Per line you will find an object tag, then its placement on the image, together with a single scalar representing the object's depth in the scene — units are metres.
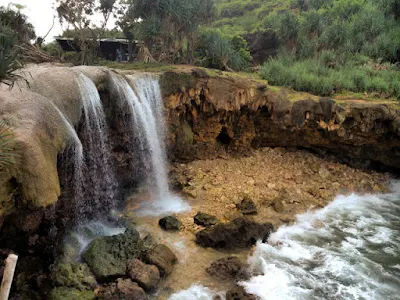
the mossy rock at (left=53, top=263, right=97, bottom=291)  7.24
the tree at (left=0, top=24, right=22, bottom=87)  5.63
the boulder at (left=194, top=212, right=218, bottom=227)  10.32
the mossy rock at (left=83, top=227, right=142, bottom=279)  7.85
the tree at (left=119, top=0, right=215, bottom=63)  16.45
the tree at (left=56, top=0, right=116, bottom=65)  18.59
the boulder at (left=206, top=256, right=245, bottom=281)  8.05
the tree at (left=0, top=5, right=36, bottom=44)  15.51
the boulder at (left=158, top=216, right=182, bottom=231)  10.00
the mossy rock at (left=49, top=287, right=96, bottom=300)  6.92
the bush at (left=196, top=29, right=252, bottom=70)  18.25
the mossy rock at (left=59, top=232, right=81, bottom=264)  8.16
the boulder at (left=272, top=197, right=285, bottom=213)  11.60
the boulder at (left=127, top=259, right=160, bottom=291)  7.52
